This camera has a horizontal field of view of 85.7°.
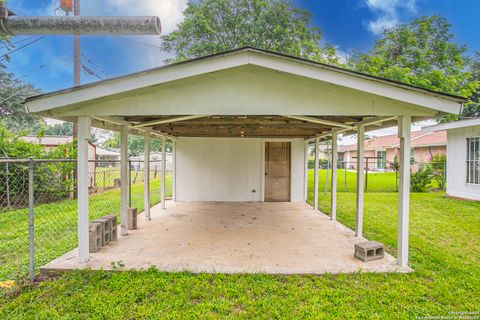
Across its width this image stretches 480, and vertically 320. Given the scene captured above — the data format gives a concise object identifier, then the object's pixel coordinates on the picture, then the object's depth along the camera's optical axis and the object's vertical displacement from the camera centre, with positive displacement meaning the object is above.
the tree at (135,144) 39.50 +2.01
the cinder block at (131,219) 5.45 -1.32
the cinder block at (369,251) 3.87 -1.42
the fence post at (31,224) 3.26 -0.88
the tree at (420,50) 13.91 +6.05
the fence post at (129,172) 6.35 -0.39
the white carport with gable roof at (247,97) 3.30 +0.81
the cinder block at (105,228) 4.37 -1.25
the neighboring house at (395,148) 17.19 +0.83
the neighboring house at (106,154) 23.00 +0.26
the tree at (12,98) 13.99 +3.33
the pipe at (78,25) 0.93 +0.49
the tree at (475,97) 18.02 +4.36
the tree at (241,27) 15.76 +8.10
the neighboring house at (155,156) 32.56 +0.13
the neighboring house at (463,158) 8.48 +0.00
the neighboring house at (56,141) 12.61 +0.88
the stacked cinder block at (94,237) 4.08 -1.28
